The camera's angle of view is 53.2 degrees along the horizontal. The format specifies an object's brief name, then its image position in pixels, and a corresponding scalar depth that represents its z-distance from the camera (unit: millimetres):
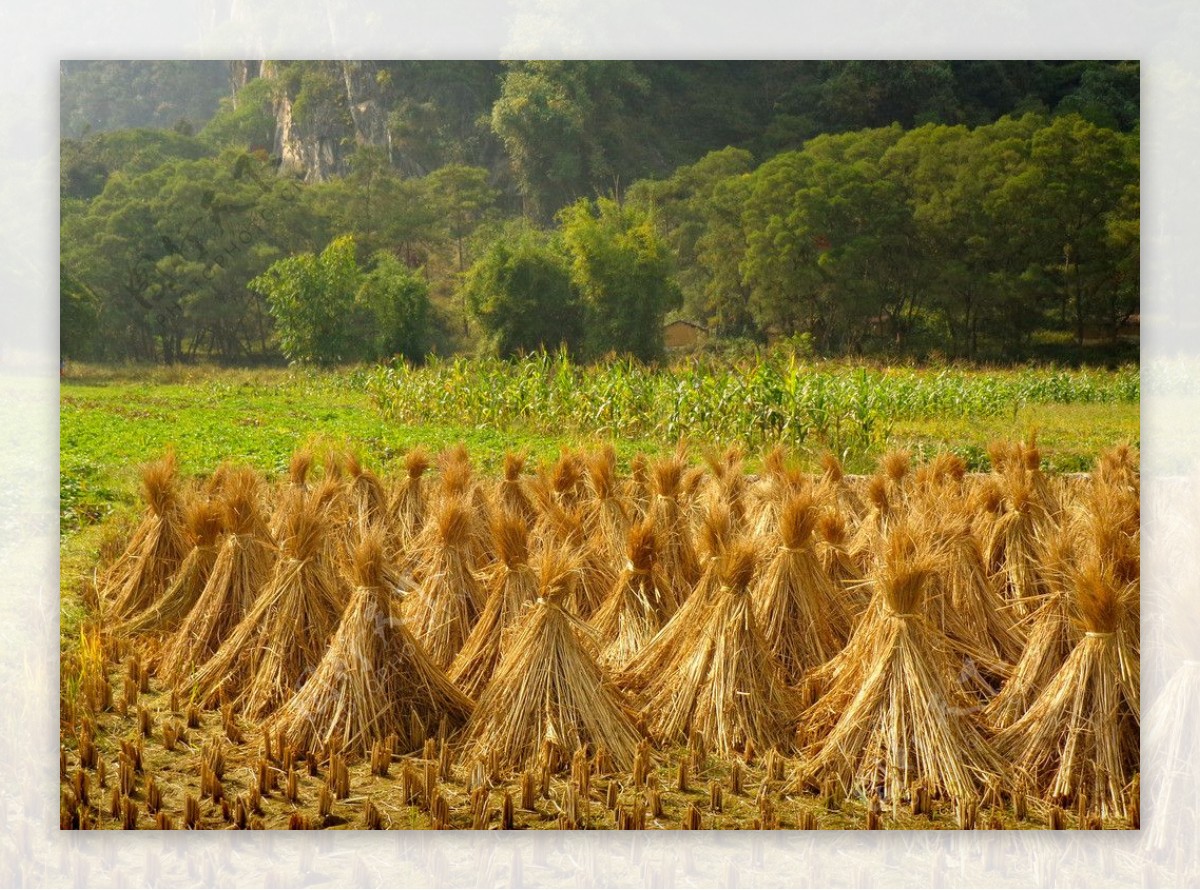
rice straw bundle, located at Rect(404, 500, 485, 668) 3904
